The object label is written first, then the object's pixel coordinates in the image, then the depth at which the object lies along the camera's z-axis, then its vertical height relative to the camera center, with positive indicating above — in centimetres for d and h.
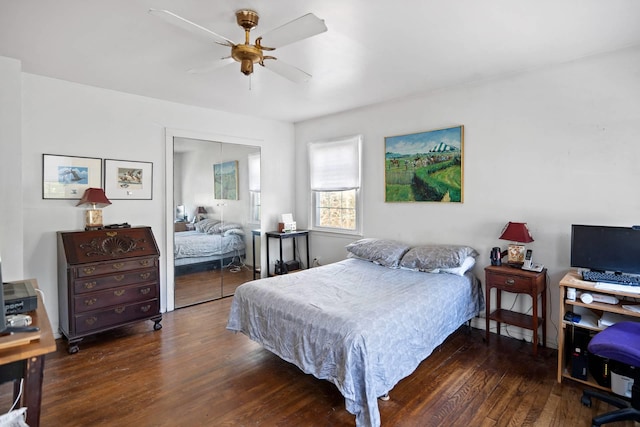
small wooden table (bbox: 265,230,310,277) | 474 -41
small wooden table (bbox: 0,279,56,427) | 122 -61
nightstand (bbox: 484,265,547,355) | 271 -72
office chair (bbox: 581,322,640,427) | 175 -81
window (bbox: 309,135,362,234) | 444 +34
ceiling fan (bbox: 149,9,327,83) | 173 +101
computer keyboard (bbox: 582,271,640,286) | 229 -53
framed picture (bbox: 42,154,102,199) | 315 +34
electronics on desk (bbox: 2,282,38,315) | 158 -46
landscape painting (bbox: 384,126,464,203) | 347 +48
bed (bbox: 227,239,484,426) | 191 -78
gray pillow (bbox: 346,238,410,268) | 350 -49
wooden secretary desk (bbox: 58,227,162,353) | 293 -70
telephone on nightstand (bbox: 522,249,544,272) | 283 -52
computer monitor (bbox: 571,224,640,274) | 236 -32
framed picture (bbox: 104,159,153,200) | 352 +33
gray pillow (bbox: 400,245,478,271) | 308 -49
